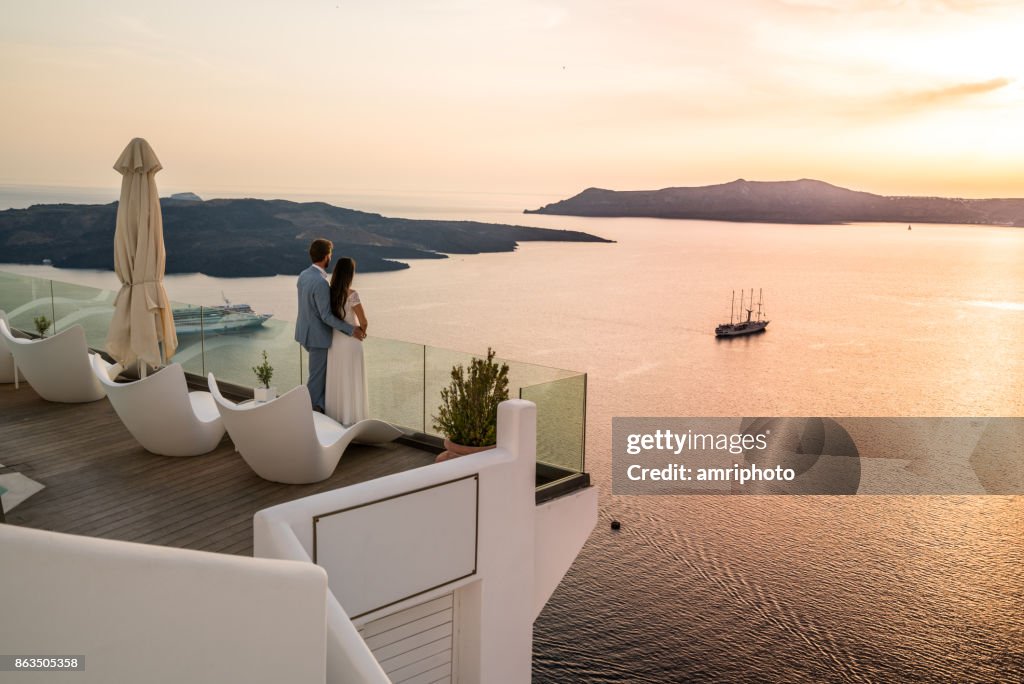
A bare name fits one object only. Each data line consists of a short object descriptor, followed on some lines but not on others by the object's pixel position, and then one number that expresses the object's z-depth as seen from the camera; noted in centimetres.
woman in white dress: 699
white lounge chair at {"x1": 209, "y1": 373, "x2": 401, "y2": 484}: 568
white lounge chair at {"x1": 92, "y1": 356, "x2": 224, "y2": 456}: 621
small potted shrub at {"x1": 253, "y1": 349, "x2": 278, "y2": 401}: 811
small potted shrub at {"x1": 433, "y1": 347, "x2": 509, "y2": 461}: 622
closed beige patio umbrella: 766
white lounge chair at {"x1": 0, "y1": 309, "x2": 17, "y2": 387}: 905
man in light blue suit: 696
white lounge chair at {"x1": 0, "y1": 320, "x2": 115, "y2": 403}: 796
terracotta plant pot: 617
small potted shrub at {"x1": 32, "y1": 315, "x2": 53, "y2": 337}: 1048
